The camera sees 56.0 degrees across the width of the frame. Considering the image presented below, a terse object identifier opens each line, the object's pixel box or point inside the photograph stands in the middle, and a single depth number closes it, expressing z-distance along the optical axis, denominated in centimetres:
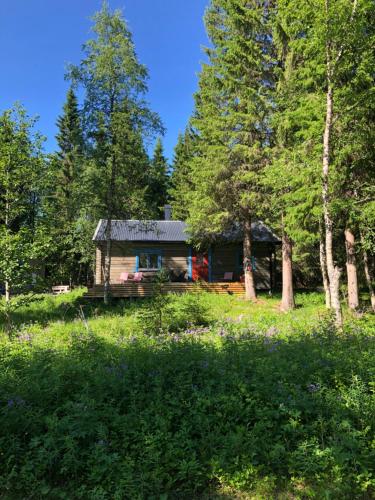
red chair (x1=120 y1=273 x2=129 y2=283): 2013
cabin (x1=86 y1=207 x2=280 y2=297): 2075
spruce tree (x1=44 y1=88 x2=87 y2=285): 1539
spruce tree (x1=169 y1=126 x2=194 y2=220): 3164
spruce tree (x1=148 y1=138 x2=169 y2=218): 3906
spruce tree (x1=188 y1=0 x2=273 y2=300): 1380
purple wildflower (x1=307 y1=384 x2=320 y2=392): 382
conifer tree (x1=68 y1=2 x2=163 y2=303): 1502
